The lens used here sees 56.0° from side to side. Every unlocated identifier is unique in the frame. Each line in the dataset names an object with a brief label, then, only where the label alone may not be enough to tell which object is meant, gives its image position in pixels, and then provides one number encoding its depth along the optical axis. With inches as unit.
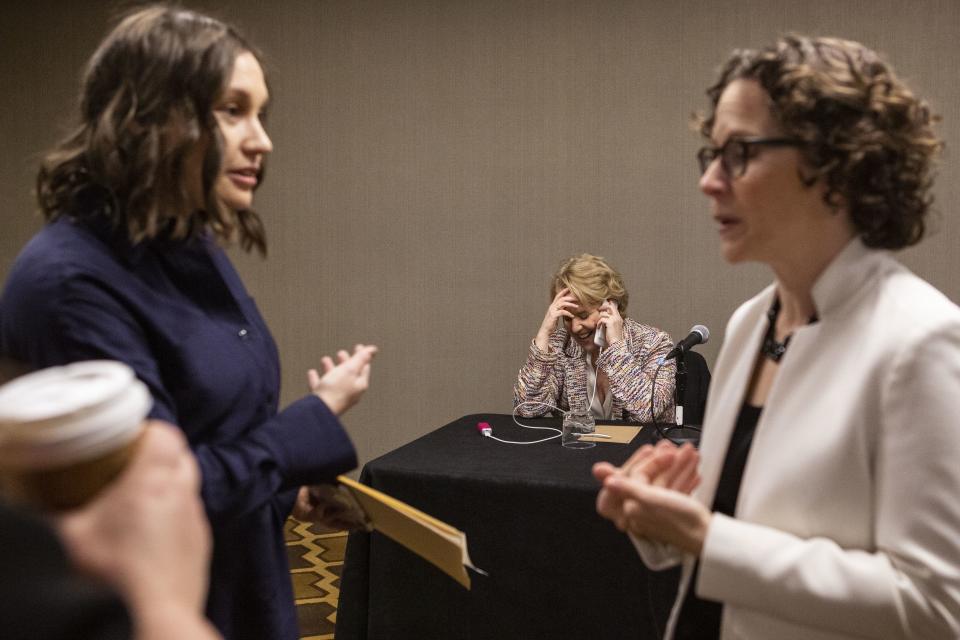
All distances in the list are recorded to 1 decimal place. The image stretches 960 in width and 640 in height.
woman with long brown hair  50.3
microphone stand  134.8
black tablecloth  109.1
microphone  134.0
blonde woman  156.6
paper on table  135.0
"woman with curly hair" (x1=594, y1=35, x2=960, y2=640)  46.5
